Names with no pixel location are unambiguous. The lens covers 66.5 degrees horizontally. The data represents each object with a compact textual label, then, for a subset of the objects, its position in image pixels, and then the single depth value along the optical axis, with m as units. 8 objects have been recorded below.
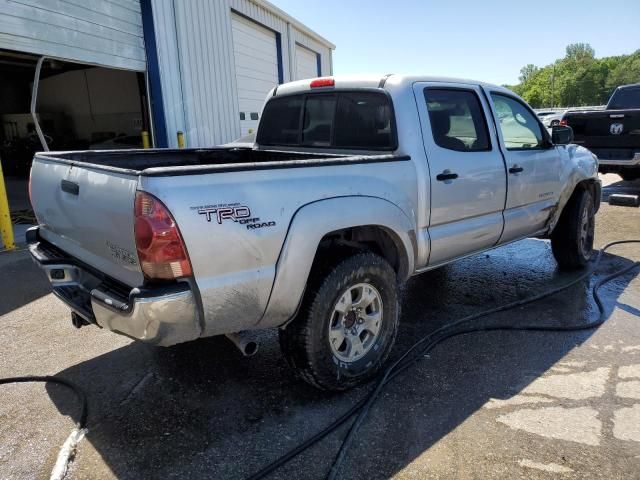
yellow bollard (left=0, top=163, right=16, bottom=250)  6.44
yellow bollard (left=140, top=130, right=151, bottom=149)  10.10
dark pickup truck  9.11
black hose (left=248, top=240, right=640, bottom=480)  2.43
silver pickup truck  2.29
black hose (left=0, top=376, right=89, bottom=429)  2.87
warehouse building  7.95
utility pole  91.04
